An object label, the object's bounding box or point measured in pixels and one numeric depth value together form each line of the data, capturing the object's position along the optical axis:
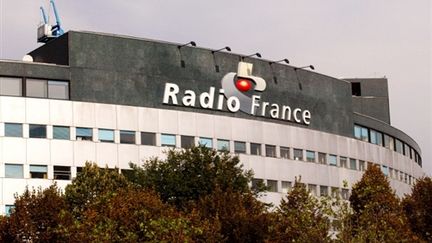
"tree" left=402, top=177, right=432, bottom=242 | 89.00
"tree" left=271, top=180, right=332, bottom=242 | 58.31
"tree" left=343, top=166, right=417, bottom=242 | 58.94
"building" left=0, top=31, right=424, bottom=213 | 98.00
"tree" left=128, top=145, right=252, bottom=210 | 88.31
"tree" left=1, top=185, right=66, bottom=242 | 70.12
